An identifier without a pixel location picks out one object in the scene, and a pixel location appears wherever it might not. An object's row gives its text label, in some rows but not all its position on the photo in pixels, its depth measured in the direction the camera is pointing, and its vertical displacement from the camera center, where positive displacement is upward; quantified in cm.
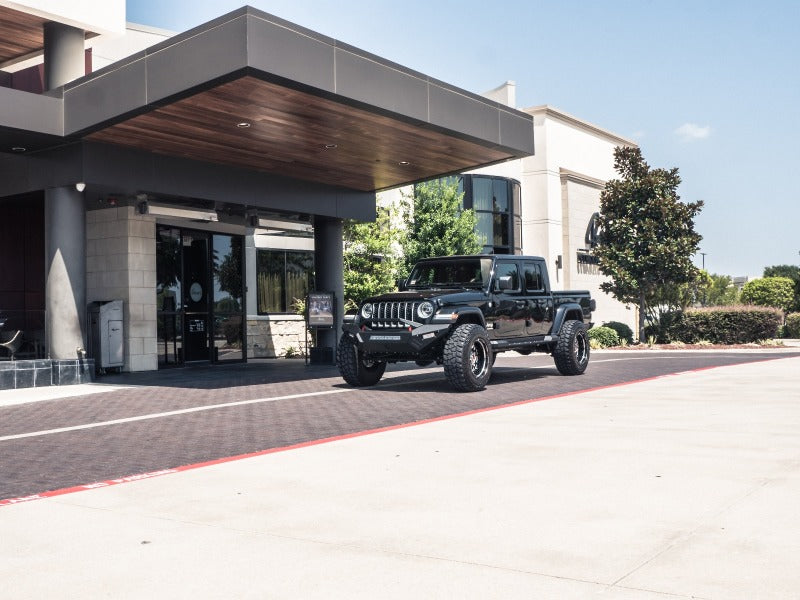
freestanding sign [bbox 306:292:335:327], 2053 +33
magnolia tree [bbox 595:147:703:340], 2800 +278
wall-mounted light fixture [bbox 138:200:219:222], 1712 +247
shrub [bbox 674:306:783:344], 2703 -38
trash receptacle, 1766 -16
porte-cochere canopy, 1180 +349
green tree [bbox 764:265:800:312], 10462 +545
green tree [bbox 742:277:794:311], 4422 +110
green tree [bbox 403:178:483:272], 2738 +318
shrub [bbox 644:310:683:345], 2866 -51
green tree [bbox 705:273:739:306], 5919 +149
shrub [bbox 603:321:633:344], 2950 -56
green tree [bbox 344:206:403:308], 2548 +188
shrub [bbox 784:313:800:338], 3547 -58
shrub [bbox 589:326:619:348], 2830 -70
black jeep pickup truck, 1238 -5
